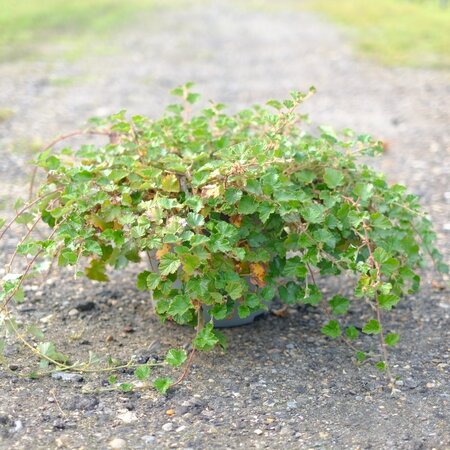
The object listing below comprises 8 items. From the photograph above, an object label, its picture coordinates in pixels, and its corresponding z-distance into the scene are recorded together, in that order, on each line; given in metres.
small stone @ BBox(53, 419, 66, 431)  2.11
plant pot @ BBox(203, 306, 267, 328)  2.65
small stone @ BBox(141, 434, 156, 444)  2.07
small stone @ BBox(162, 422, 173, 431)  2.13
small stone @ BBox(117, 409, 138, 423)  2.16
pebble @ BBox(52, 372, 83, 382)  2.34
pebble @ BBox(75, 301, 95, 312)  2.85
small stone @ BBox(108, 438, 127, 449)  2.04
